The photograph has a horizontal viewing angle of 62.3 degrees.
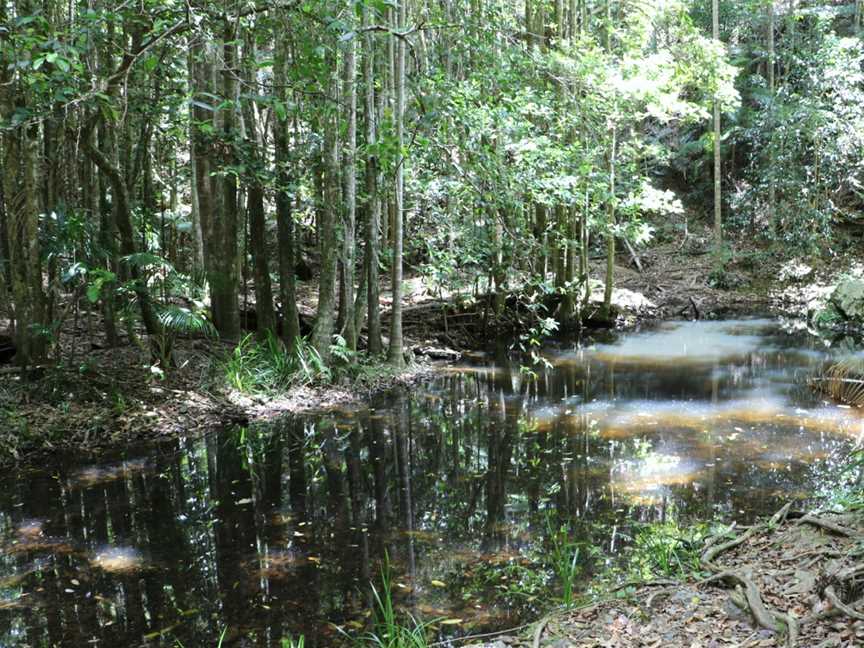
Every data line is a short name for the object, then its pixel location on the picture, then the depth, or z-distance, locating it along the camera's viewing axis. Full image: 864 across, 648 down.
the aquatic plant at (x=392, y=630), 3.78
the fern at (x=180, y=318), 8.91
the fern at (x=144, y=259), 8.30
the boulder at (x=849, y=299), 16.72
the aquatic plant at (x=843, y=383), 9.73
